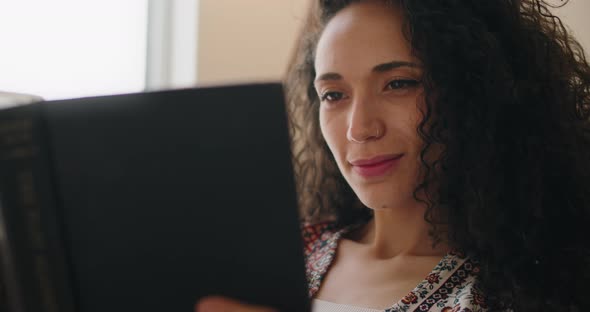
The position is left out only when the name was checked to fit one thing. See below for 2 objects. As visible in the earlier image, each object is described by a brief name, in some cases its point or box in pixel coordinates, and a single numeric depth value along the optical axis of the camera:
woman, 0.85
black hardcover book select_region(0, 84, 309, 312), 0.46
